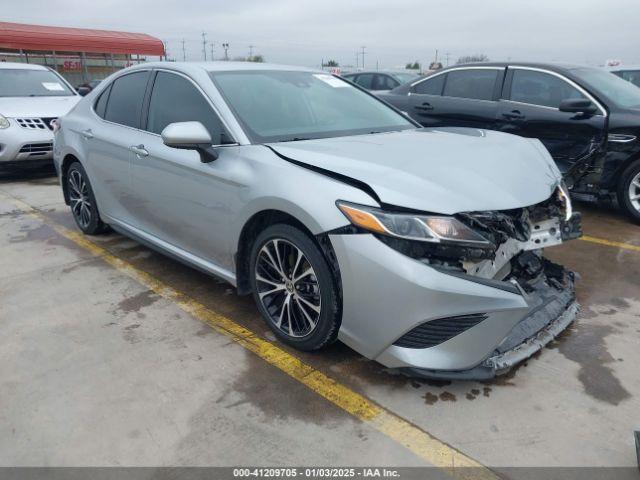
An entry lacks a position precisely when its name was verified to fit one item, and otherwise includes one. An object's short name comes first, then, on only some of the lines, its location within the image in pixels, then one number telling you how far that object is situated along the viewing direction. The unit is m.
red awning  21.92
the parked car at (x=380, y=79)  13.27
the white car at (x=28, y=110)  7.36
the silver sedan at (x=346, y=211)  2.38
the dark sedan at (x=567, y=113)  5.25
